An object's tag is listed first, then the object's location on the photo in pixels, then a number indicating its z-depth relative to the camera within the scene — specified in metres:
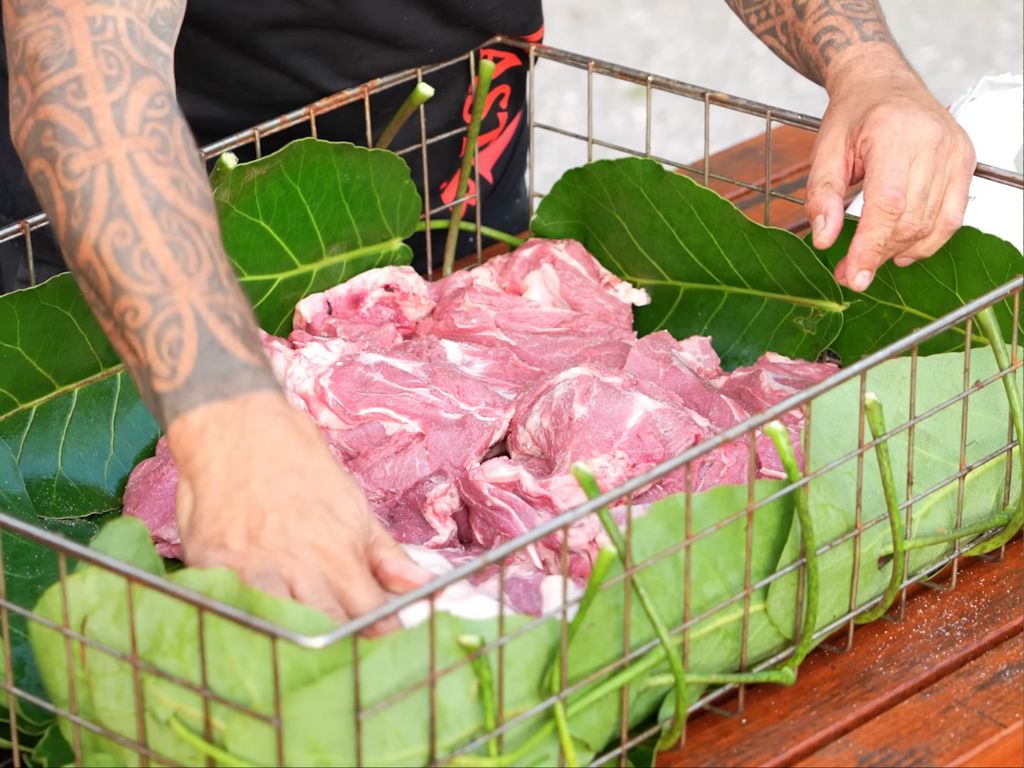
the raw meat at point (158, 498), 2.12
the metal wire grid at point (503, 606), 1.74
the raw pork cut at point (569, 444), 2.08
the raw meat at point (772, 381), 2.23
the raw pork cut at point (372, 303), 2.33
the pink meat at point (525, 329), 2.28
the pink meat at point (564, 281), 2.37
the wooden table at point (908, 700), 1.93
